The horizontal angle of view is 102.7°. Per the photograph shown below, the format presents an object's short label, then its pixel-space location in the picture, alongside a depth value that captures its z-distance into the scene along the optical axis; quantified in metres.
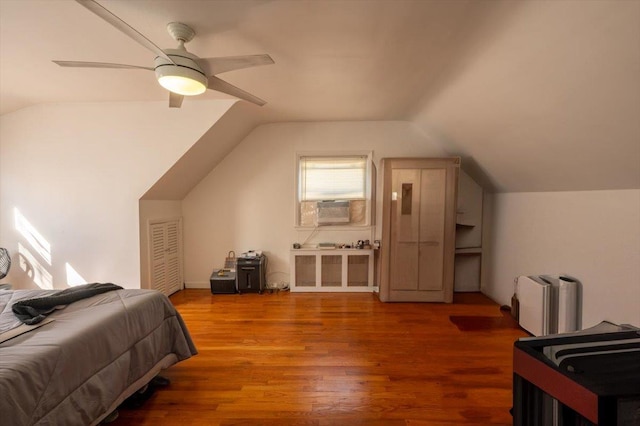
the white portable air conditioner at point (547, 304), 2.28
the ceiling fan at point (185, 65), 1.59
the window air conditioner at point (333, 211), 3.83
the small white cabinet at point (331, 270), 3.82
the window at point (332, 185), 3.96
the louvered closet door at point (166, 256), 3.33
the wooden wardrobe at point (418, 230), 3.39
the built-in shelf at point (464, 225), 3.82
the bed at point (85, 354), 1.09
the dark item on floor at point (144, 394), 1.70
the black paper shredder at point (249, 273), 3.74
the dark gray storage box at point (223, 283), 3.77
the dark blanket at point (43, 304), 1.45
